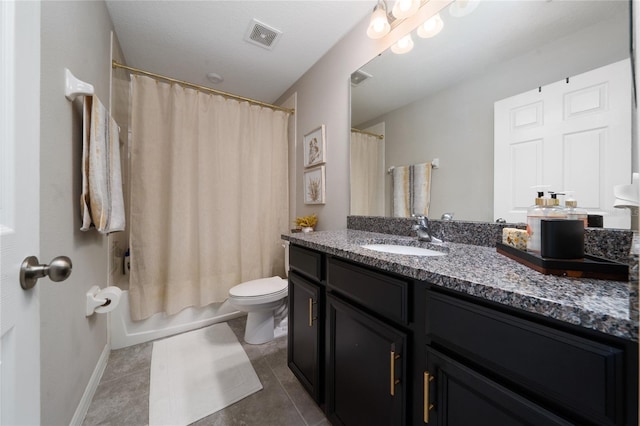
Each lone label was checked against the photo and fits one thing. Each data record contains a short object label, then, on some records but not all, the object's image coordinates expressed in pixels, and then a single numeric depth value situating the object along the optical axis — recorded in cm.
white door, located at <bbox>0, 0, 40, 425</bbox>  39
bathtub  167
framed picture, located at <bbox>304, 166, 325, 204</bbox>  195
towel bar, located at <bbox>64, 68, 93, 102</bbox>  96
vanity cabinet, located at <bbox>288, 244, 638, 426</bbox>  38
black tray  52
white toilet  164
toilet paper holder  120
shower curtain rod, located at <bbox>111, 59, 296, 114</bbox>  165
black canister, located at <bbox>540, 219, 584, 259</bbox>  58
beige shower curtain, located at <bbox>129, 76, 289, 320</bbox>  176
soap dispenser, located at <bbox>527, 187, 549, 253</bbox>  67
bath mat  117
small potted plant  199
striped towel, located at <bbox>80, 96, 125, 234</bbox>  106
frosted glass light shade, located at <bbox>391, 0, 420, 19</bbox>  120
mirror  77
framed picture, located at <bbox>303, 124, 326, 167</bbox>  193
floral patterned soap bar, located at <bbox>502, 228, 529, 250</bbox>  73
